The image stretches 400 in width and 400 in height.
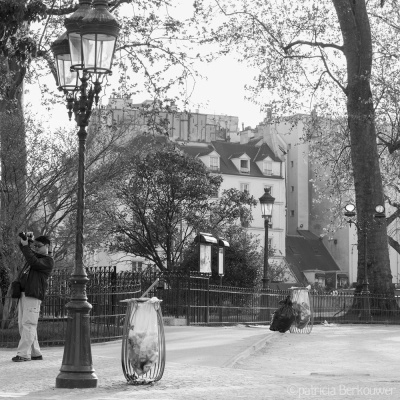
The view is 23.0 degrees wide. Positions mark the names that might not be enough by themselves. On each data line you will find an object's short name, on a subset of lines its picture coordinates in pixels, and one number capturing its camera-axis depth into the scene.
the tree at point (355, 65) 34.84
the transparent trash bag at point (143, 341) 11.08
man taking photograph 13.56
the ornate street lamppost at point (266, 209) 29.34
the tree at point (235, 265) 39.16
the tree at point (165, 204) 44.38
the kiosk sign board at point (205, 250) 24.03
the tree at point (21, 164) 17.55
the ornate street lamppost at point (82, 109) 10.99
